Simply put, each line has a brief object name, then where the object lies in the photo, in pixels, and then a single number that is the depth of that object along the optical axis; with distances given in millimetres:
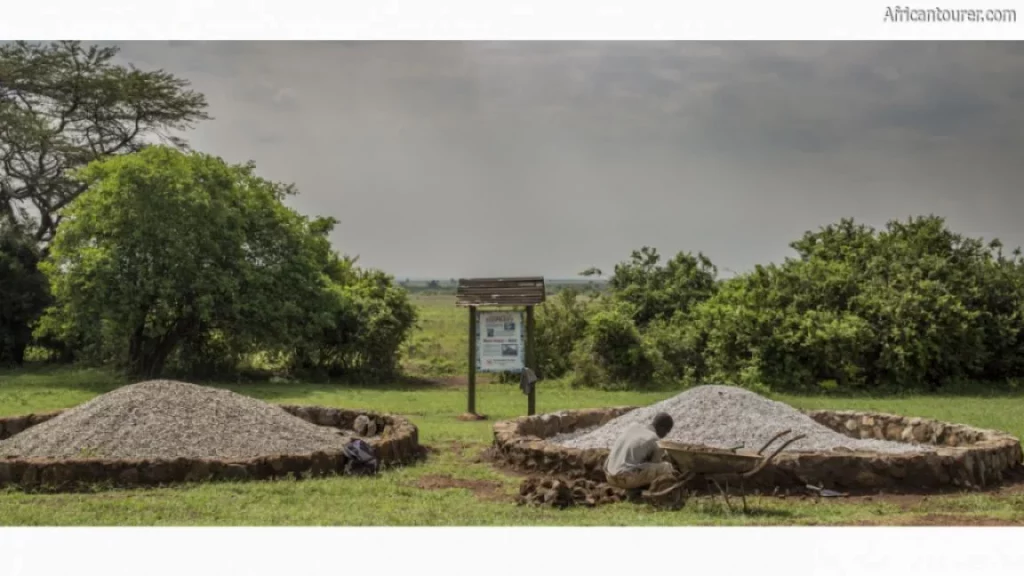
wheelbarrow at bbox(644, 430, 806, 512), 7820
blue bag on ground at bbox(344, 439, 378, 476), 9836
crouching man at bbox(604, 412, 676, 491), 8188
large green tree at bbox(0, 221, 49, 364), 23984
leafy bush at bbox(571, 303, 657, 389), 20391
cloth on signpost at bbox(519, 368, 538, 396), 14559
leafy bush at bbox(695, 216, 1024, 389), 19047
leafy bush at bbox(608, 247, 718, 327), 23703
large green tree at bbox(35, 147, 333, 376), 19578
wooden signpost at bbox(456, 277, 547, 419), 15461
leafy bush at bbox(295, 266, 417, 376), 21922
